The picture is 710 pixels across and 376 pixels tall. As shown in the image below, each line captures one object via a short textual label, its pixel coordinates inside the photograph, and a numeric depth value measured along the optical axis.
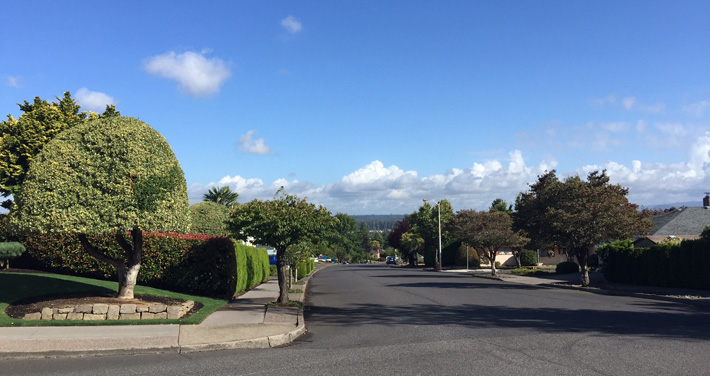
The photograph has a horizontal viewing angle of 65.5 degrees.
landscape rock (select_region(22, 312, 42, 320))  12.68
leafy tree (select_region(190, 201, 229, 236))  29.80
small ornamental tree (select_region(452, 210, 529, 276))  40.88
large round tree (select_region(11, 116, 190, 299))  12.86
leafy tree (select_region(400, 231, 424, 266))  74.23
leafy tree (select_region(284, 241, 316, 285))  17.16
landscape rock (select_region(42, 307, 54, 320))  12.78
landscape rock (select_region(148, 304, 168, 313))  13.29
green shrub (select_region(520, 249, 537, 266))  56.28
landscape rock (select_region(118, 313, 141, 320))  13.23
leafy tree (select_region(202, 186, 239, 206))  64.21
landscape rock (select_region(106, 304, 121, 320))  13.12
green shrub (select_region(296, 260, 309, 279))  36.86
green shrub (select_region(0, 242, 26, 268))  18.70
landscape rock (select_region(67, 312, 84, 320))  12.91
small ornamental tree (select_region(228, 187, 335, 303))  16.23
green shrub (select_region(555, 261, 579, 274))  41.59
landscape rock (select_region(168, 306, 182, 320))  13.33
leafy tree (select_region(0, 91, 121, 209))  25.23
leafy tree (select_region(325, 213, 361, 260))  131.50
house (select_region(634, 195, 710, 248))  39.31
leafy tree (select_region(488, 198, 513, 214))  74.55
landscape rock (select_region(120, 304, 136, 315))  13.25
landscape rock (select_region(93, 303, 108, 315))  13.07
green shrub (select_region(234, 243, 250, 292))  20.09
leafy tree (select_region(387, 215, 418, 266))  88.12
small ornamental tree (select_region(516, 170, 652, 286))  26.22
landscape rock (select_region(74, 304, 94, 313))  13.01
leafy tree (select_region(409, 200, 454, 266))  67.88
